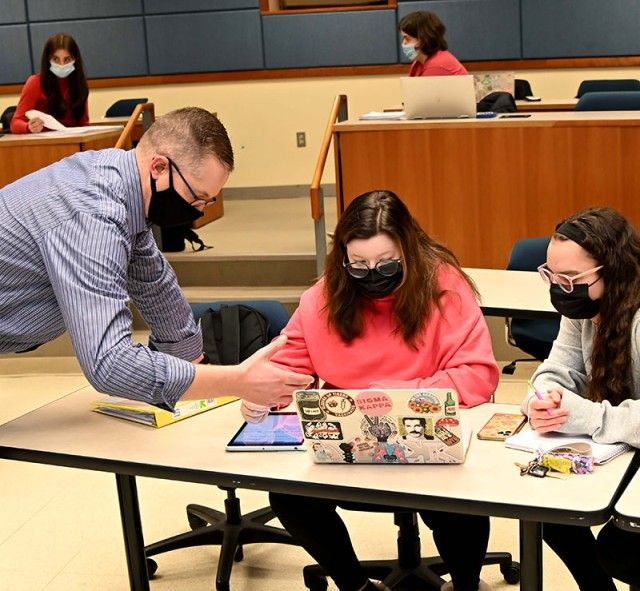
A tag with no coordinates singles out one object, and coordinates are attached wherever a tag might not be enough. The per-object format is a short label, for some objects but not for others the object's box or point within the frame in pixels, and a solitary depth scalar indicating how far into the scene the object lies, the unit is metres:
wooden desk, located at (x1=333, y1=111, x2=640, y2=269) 5.06
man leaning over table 2.20
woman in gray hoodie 2.44
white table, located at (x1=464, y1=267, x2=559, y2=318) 3.70
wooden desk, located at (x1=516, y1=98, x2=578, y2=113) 7.04
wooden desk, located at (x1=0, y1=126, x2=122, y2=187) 5.82
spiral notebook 2.24
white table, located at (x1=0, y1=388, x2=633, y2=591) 2.08
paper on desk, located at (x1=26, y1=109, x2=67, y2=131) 6.02
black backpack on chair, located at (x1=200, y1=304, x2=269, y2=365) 3.36
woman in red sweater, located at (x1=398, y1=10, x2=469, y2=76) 6.20
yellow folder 2.68
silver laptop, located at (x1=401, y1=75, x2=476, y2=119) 5.41
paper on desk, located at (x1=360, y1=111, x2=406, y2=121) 5.64
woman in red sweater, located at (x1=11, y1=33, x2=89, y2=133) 6.19
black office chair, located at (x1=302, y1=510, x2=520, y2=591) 2.92
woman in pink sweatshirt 2.65
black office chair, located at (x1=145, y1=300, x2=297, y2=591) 3.19
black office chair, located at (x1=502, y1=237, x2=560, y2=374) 4.16
